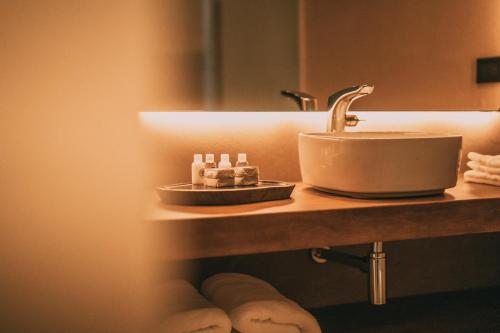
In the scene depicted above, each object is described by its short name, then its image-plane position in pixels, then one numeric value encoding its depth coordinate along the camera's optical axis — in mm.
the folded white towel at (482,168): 1460
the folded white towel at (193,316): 1112
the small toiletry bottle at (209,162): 1360
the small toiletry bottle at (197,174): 1351
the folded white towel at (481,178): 1458
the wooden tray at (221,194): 1148
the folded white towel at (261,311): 1221
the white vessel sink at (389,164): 1218
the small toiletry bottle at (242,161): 1394
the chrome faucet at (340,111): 1471
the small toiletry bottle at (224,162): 1352
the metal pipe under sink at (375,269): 1356
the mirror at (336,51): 1480
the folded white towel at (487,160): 1463
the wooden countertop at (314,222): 982
